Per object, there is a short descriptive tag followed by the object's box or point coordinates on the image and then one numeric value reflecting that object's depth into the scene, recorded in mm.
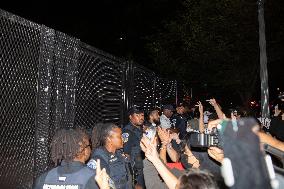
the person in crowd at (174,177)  2494
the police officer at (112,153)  4502
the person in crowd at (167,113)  9430
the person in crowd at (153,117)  8344
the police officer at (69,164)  3225
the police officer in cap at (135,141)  6129
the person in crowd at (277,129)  5170
